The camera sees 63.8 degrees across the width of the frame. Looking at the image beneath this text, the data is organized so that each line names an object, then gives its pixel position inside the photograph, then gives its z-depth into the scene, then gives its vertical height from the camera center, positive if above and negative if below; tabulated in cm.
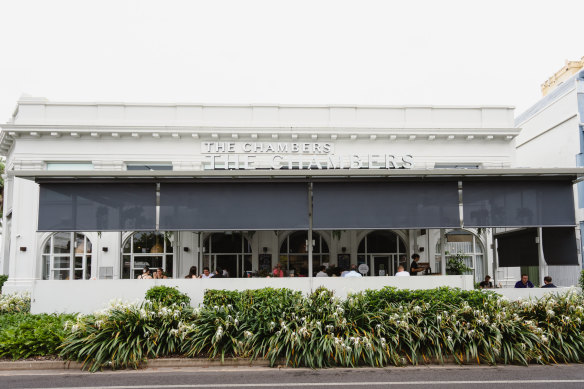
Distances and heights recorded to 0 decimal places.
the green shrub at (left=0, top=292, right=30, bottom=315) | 1487 -173
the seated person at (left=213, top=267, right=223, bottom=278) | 1708 -95
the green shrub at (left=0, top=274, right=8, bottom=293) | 2044 -125
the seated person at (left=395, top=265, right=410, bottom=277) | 1276 -77
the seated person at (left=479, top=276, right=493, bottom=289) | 1504 -126
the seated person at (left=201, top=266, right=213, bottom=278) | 1425 -79
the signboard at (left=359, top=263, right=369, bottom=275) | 1681 -83
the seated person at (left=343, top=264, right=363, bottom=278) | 1278 -76
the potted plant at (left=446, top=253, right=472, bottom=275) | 1960 -89
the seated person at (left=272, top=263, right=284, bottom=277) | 1467 -79
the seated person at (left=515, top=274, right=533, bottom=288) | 1344 -112
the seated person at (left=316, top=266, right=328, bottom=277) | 1452 -79
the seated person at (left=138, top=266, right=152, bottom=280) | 1444 -82
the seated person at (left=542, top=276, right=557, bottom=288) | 1305 -109
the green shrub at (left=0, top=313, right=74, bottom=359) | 941 -180
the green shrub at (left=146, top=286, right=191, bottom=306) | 1102 -112
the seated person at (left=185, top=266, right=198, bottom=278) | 1446 -73
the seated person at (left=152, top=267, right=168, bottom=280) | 1419 -80
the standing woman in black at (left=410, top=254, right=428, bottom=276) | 1423 -66
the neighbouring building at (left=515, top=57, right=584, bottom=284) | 2145 +569
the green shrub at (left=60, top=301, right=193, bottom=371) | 905 -173
